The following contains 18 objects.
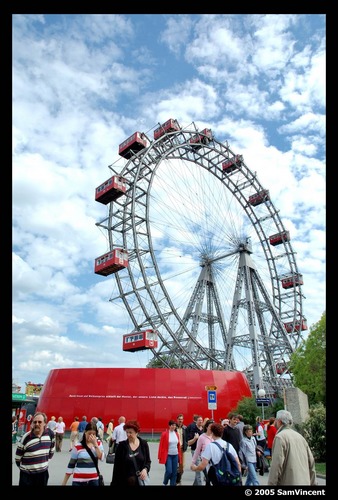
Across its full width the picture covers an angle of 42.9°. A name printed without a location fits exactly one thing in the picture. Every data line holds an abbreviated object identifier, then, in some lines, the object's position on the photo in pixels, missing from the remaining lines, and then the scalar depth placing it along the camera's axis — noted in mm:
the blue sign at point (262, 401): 19134
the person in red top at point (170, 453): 8812
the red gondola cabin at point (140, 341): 34344
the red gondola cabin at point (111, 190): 37656
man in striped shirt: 6359
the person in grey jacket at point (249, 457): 8945
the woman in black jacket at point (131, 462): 5918
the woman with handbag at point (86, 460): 6332
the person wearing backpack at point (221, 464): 5910
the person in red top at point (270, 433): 11195
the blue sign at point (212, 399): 16738
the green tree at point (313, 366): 36469
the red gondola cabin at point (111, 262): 35094
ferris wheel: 36250
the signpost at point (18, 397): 58275
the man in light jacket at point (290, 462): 5266
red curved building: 29328
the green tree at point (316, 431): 15849
